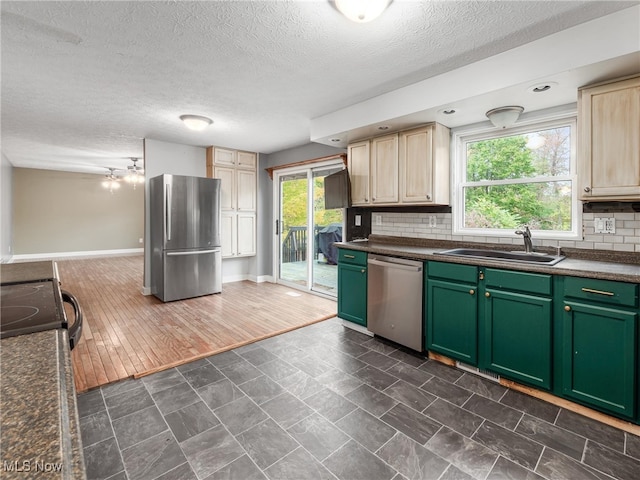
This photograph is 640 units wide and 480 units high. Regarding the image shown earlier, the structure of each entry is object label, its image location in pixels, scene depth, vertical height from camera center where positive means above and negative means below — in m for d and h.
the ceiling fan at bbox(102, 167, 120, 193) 8.93 +1.51
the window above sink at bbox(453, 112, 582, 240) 2.70 +0.49
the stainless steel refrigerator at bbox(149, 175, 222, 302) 4.50 -0.02
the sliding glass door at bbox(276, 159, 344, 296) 5.07 +0.07
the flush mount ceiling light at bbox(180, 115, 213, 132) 3.73 +1.33
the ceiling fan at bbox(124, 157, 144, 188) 7.45 +1.51
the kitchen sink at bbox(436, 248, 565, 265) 2.46 -0.19
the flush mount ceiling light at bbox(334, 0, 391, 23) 1.75 +1.25
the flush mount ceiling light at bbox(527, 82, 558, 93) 2.26 +1.05
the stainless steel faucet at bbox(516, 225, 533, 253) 2.63 -0.04
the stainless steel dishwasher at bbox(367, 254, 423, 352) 2.84 -0.61
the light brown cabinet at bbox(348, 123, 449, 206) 3.13 +0.69
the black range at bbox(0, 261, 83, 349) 0.96 -0.26
